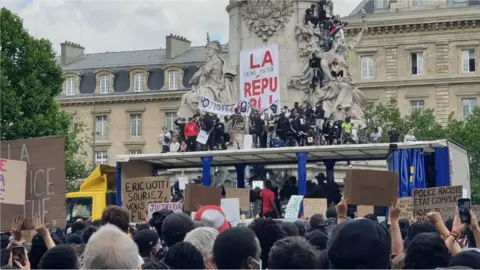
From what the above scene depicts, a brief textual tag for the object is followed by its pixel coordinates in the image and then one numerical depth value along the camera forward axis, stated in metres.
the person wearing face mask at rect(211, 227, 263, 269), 7.13
